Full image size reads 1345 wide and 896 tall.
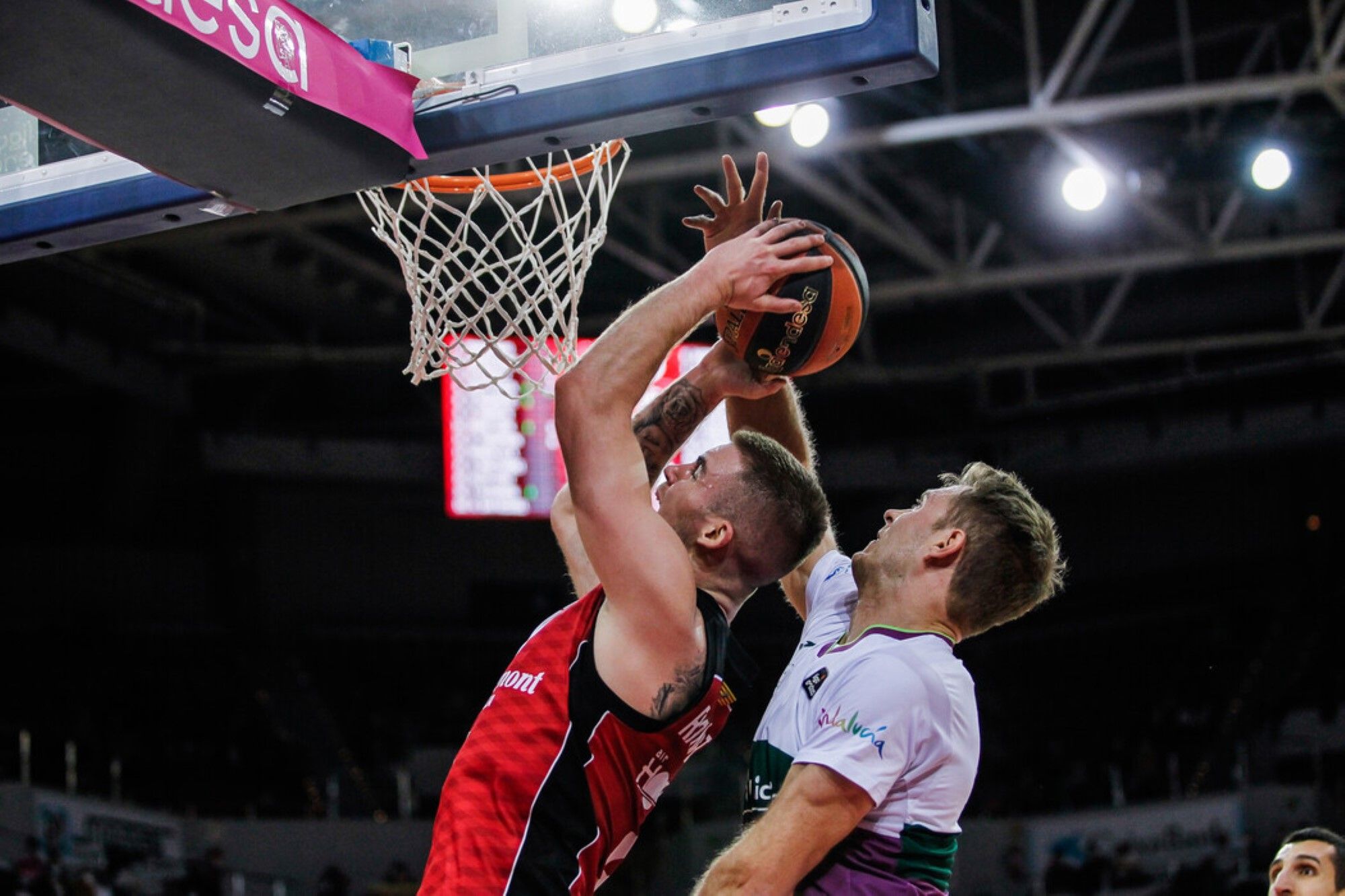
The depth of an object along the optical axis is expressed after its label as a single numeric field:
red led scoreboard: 11.78
